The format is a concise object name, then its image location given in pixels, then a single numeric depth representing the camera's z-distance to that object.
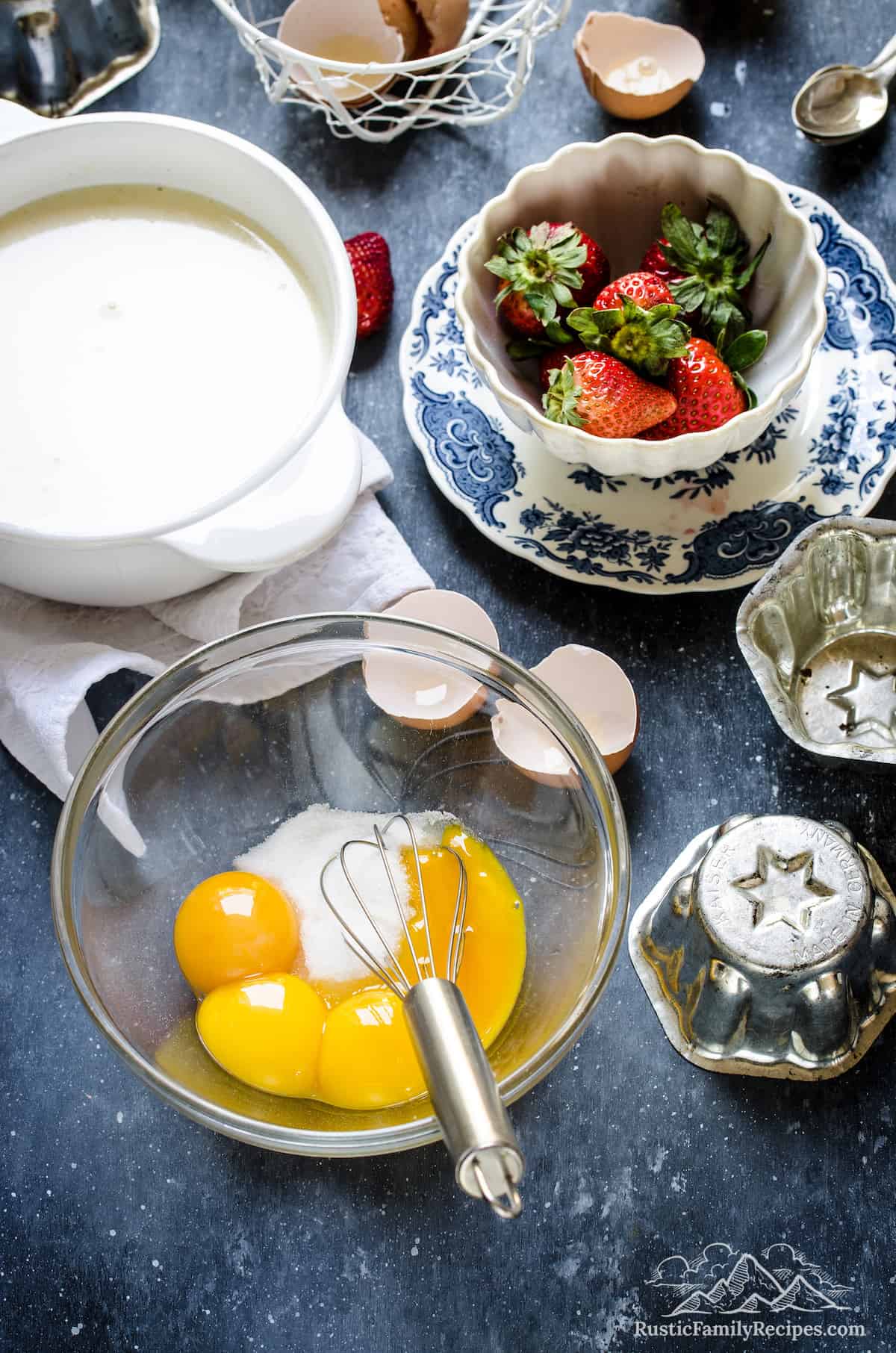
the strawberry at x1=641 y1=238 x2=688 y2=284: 0.93
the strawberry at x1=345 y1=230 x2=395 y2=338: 0.98
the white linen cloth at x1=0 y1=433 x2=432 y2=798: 0.89
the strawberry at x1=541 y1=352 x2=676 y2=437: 0.86
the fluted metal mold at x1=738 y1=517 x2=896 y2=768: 0.86
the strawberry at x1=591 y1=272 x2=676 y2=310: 0.88
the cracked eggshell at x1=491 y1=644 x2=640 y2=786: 0.88
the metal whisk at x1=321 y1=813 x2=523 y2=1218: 0.59
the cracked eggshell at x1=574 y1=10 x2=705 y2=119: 1.03
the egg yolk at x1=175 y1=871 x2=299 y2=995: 0.81
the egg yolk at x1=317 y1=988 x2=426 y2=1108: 0.78
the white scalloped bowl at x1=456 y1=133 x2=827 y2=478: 0.87
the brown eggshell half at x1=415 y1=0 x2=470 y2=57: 1.01
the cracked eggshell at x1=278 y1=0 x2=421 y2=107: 1.02
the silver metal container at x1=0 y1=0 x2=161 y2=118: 1.03
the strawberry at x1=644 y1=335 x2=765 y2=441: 0.88
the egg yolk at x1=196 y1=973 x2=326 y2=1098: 0.79
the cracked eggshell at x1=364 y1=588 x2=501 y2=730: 0.85
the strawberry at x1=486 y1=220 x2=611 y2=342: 0.90
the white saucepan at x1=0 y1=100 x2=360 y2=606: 0.81
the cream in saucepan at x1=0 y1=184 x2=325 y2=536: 0.82
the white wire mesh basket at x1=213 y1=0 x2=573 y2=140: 0.94
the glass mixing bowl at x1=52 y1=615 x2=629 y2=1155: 0.78
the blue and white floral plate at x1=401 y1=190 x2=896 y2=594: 0.94
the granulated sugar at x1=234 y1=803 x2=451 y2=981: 0.82
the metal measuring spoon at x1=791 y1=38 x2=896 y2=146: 1.03
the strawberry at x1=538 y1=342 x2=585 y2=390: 0.91
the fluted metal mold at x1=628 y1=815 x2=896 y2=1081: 0.80
